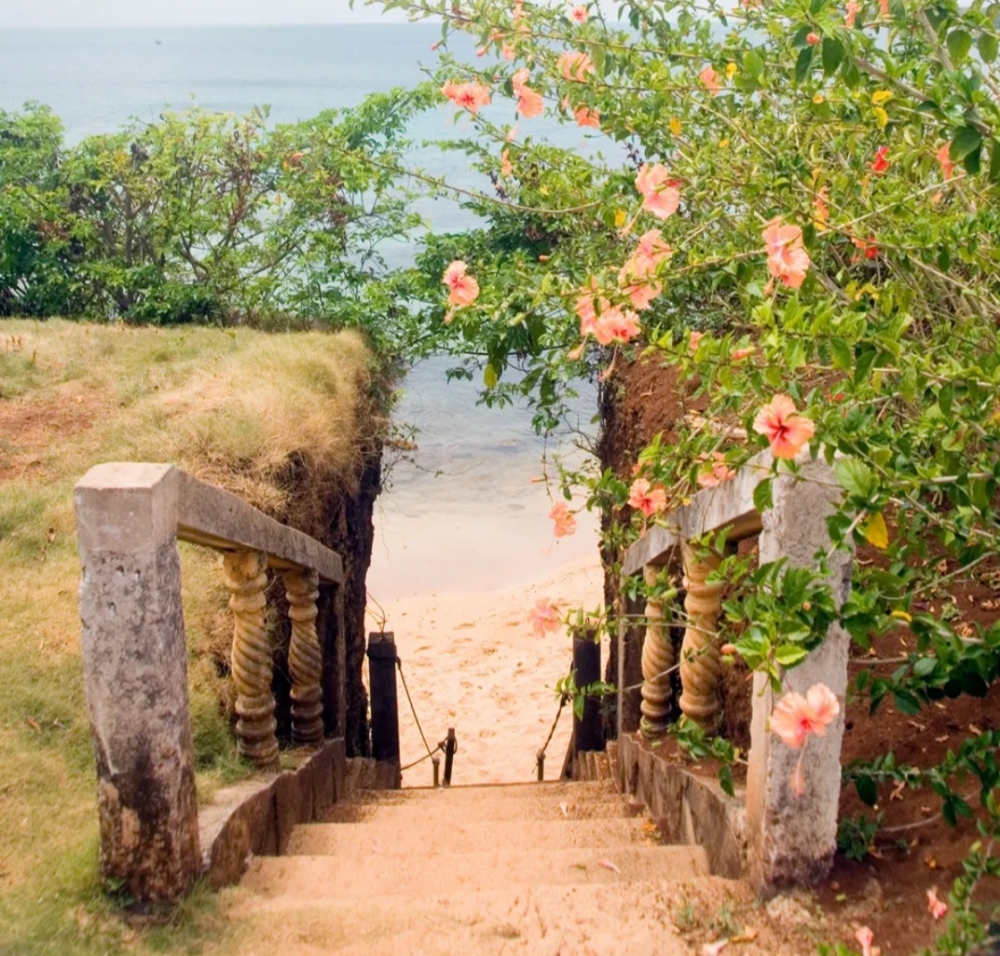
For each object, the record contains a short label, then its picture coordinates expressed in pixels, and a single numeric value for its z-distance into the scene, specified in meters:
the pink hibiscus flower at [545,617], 2.99
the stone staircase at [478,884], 2.34
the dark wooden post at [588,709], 7.23
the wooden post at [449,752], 7.80
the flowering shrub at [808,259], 1.96
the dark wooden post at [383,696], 7.20
